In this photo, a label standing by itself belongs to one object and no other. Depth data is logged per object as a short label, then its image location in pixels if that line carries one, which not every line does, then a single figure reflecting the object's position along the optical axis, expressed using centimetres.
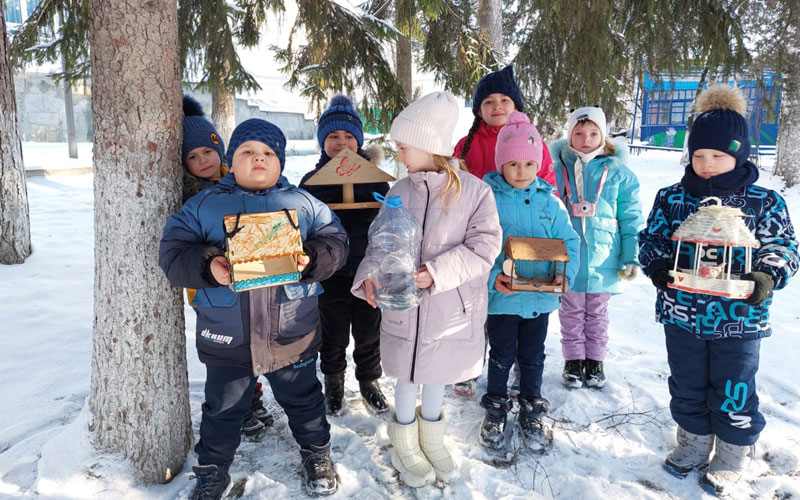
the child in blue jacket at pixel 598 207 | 318
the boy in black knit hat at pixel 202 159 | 255
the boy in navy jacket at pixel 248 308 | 212
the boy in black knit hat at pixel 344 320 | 309
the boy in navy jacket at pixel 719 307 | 229
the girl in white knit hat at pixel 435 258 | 229
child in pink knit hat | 267
